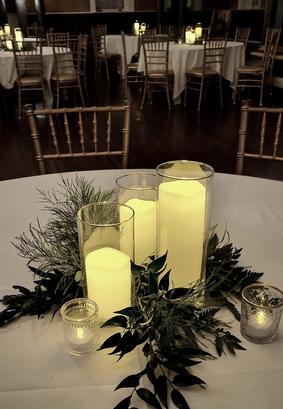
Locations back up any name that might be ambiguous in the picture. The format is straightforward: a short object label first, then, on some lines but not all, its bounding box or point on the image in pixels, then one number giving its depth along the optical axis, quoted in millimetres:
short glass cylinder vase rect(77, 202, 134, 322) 625
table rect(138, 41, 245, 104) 5148
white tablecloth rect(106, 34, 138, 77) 6625
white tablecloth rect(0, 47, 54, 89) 4754
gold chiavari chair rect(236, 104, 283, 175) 1542
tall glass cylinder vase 656
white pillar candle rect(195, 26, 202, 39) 5691
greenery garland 570
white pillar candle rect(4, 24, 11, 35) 6328
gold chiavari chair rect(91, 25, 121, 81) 7160
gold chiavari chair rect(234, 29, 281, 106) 5123
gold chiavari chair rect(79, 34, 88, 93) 5786
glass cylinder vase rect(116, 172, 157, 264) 723
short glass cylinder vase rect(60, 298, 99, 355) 611
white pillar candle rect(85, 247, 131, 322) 626
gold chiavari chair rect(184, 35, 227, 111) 4961
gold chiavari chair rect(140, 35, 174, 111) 5043
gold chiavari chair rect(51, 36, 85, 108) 5062
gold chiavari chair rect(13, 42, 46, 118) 4746
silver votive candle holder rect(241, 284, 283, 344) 632
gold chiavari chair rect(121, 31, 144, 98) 5851
